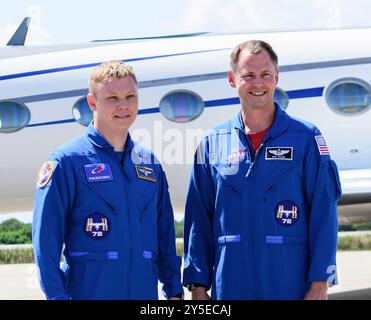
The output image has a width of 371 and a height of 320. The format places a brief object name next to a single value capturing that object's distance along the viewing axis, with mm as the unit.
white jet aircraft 10508
